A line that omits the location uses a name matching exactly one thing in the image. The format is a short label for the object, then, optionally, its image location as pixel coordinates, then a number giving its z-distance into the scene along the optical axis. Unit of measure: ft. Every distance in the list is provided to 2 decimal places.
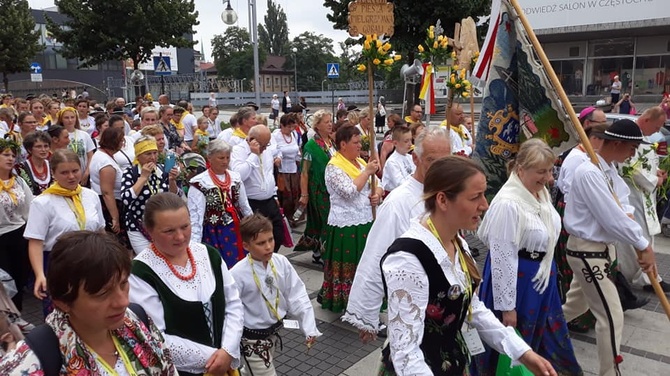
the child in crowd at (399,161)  20.38
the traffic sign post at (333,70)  64.39
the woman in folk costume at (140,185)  16.24
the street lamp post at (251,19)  62.54
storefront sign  94.27
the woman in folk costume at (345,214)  17.99
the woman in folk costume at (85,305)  6.00
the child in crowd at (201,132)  36.36
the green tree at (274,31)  362.53
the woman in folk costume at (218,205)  16.39
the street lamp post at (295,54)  273.13
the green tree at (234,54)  273.75
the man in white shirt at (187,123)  40.19
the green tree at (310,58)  279.26
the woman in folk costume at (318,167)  23.15
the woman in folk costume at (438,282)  7.39
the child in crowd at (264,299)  11.56
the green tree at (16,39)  103.32
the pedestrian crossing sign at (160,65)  57.31
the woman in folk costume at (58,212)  14.46
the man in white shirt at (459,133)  26.68
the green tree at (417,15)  75.82
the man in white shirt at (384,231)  10.85
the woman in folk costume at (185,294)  8.91
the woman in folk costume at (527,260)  11.72
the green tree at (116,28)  77.25
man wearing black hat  12.81
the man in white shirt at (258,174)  20.42
